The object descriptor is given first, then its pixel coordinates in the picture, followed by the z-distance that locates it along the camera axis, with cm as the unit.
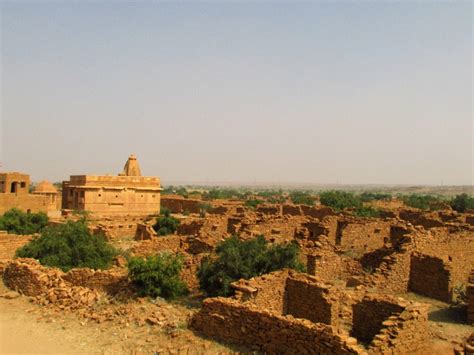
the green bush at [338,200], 4388
